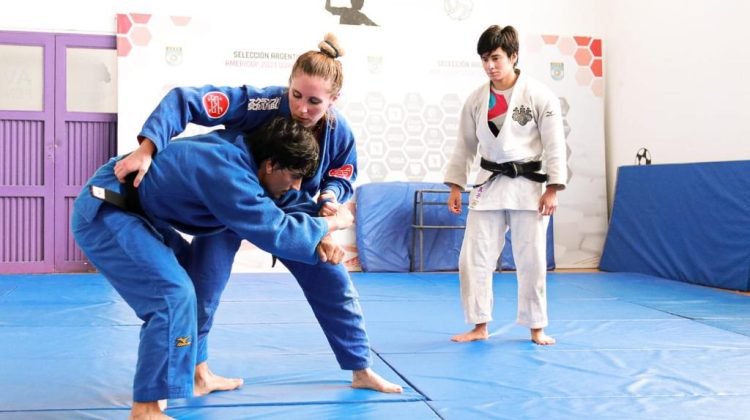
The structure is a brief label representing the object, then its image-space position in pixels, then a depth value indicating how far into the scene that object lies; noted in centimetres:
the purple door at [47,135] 697
